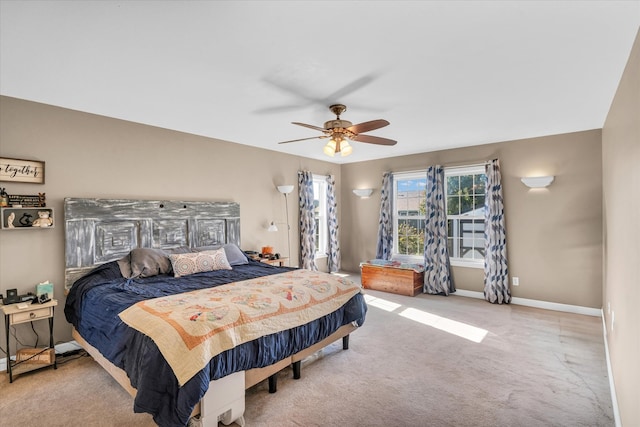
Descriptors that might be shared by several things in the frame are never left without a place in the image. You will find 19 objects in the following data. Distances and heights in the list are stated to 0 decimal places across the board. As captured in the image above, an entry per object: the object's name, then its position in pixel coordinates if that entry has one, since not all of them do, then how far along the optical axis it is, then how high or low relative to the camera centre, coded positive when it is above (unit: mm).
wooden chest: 5379 -1170
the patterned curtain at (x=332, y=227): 6641 -273
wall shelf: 2940 +42
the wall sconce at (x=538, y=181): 4500 +399
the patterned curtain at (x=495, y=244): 4887 -524
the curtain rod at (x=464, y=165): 5106 +762
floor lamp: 5400 +330
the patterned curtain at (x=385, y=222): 6184 -184
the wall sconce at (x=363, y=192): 6523 +429
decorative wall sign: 2977 +485
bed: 1932 -694
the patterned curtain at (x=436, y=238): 5430 -457
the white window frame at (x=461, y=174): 5279 +415
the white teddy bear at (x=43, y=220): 3087 +6
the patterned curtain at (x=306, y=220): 5973 -106
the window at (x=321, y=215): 6785 -19
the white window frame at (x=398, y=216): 6008 -62
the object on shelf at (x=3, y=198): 2910 +214
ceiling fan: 3086 +794
